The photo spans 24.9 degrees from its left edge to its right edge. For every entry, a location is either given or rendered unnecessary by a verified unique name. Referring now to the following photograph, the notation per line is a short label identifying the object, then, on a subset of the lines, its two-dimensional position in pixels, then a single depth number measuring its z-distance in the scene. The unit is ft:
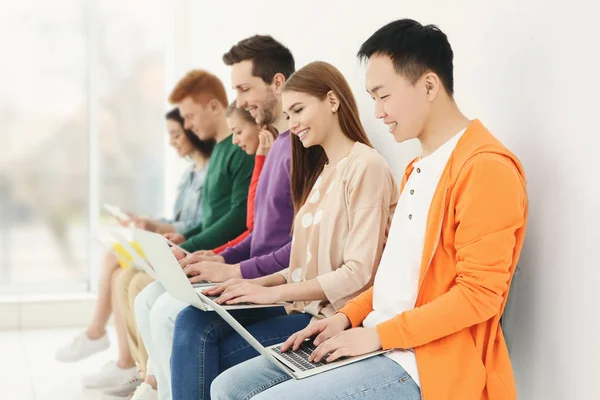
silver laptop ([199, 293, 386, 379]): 8.28
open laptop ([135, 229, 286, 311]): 9.57
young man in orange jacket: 8.10
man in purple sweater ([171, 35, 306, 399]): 9.91
